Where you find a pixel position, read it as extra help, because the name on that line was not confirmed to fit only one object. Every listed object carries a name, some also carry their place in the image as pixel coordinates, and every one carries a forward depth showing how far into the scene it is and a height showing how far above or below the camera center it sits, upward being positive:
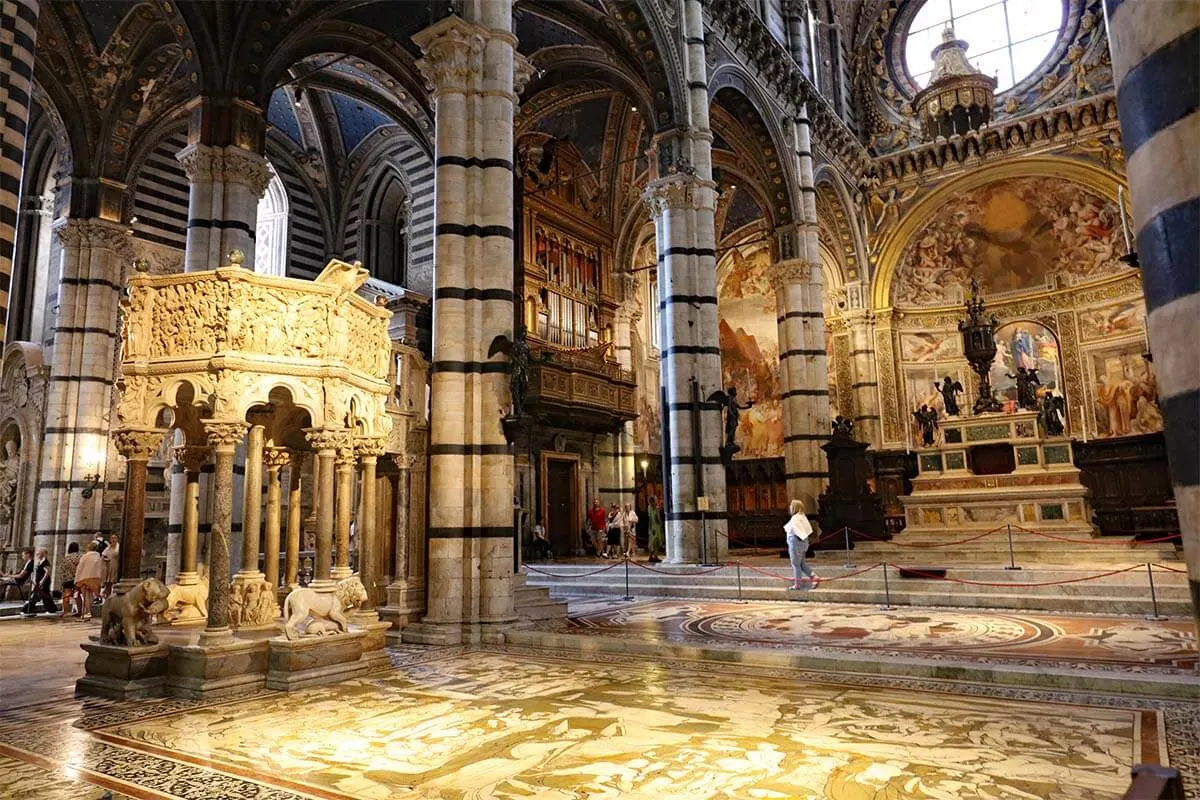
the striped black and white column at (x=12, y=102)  6.76 +3.90
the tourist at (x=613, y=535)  19.25 -0.34
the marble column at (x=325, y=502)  6.55 +0.25
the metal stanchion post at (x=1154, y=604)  7.80 -1.02
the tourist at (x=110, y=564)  11.10 -0.37
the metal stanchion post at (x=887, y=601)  9.39 -1.09
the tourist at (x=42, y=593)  11.53 -0.78
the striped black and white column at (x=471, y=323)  8.20 +2.24
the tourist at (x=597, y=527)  19.56 -0.13
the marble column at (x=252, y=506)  6.33 +0.22
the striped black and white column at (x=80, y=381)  14.04 +2.89
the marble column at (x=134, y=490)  6.29 +0.39
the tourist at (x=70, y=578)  11.29 -0.58
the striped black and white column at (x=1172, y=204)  1.69 +0.67
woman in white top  10.20 -0.40
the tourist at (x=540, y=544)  18.41 -0.48
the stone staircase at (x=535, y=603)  8.75 -0.91
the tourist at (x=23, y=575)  12.42 -0.55
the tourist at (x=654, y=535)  18.75 -0.36
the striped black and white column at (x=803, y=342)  18.08 +4.12
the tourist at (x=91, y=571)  10.66 -0.45
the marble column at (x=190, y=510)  6.84 +0.22
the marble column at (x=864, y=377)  23.12 +4.06
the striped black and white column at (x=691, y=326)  13.52 +3.46
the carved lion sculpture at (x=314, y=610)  6.10 -0.63
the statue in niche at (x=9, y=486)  15.24 +1.08
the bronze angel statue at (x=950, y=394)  16.81 +2.49
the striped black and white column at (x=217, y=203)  11.51 +4.90
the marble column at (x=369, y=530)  7.24 +0.00
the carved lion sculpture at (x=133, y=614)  5.88 -0.58
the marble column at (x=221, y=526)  5.92 +0.06
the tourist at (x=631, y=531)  18.92 -0.25
